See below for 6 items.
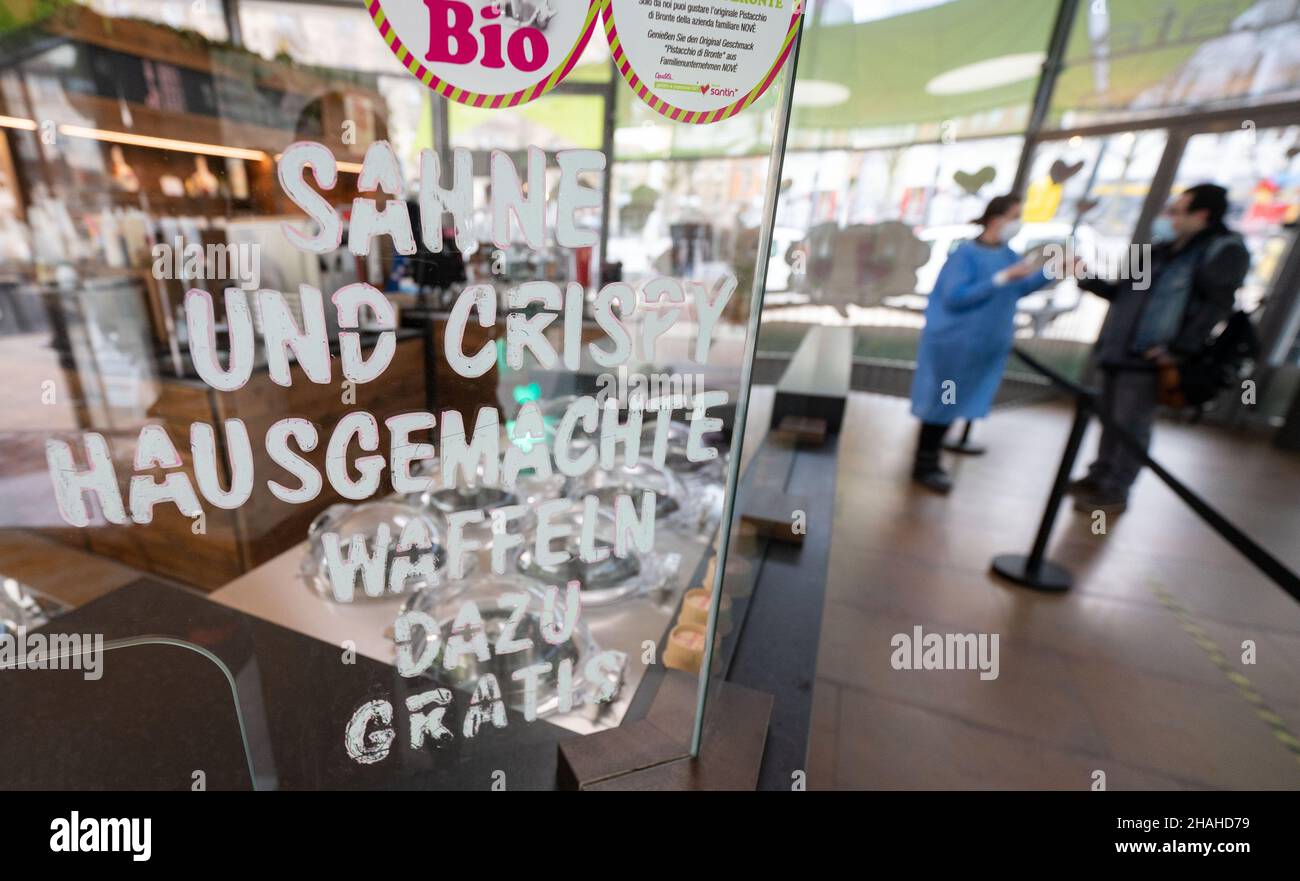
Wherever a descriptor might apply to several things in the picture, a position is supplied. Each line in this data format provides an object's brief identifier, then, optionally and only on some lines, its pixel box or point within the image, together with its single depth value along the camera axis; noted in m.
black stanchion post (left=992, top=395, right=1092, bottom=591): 2.39
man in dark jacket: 2.74
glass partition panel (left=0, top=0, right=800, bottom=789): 0.73
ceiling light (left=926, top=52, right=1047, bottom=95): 5.36
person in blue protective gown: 3.03
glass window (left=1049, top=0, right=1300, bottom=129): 4.64
